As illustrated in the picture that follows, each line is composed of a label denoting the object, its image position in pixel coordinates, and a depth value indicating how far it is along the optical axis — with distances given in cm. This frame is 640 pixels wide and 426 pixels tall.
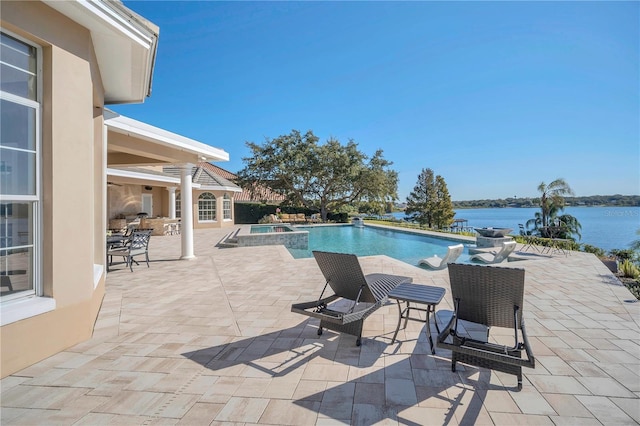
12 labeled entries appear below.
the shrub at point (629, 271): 816
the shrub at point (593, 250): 1346
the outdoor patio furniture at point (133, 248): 773
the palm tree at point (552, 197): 1855
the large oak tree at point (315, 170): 2712
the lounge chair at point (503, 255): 1007
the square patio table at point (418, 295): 345
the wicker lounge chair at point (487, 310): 258
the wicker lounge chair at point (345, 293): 344
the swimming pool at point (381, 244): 1342
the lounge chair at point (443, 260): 895
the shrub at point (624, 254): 1180
